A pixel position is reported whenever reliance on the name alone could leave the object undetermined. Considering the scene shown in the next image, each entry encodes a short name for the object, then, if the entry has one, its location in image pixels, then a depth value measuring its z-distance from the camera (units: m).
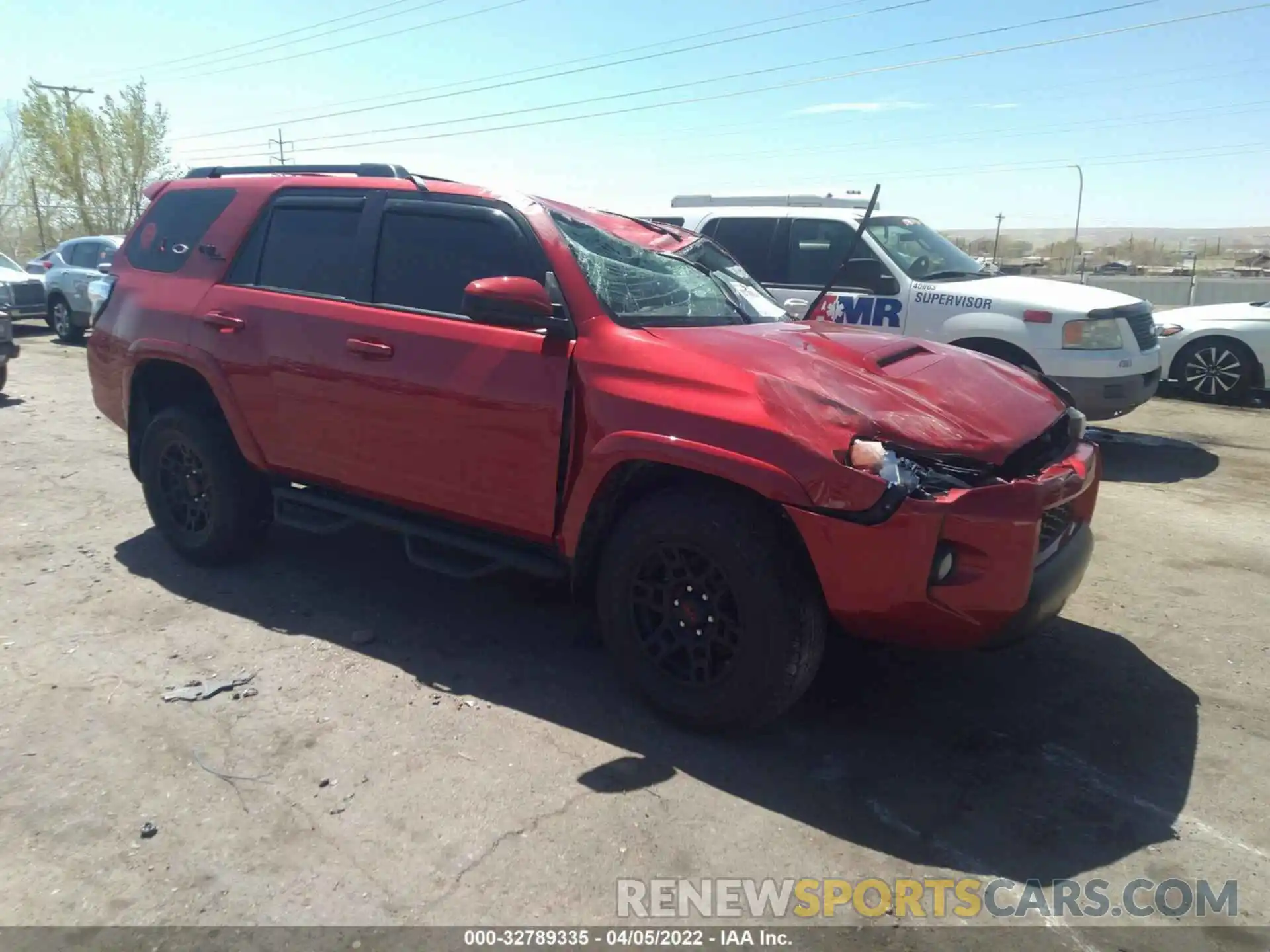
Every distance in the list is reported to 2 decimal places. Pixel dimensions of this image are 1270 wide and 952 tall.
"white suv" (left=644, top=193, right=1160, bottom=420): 7.80
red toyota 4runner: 3.21
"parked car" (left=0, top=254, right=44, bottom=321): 16.88
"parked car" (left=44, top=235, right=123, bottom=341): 16.09
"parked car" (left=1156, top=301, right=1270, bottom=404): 10.58
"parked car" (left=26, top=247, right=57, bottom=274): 17.42
